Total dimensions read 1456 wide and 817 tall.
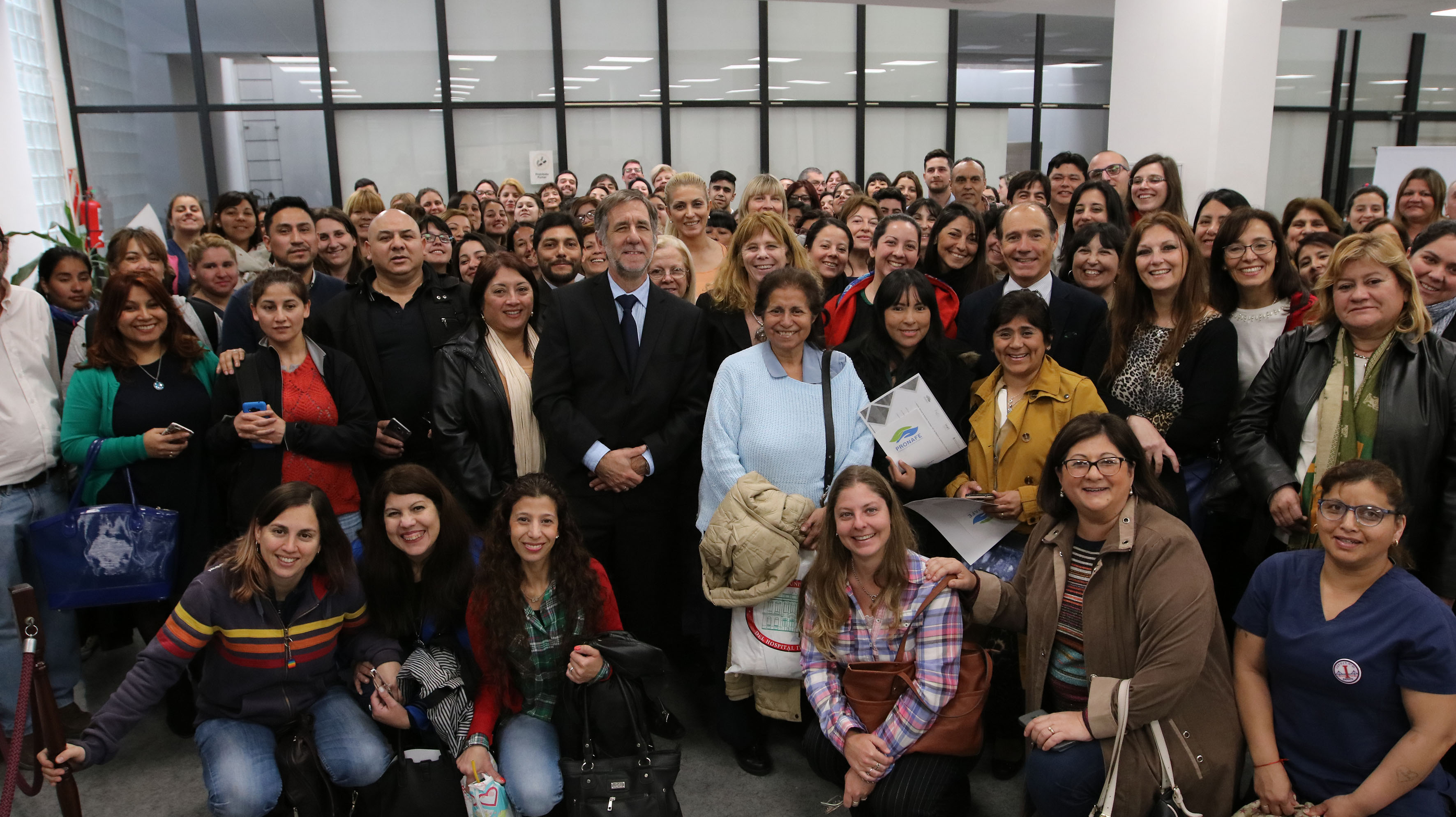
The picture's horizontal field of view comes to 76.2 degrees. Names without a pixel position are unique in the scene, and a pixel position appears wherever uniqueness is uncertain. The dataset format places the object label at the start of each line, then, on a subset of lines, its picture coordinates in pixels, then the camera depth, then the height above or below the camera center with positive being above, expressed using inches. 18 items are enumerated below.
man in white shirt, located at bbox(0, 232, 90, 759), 129.1 -31.6
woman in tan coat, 94.0 -43.0
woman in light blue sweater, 122.4 -24.6
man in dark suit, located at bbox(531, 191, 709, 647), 132.0 -23.4
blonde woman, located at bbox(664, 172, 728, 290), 185.3 +2.2
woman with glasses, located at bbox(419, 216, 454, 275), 185.9 -2.5
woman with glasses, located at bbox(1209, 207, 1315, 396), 129.7 -9.0
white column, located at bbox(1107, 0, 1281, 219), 261.4 +38.6
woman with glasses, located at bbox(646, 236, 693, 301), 161.0 -6.4
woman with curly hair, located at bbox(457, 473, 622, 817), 112.4 -46.6
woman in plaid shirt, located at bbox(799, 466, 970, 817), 103.8 -47.4
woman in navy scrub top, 86.1 -42.6
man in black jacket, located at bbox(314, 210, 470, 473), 142.8 -14.9
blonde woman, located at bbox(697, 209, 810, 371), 144.6 -7.9
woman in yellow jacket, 118.5 -27.4
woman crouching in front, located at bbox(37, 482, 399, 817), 106.7 -49.5
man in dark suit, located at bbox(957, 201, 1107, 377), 138.7 -10.1
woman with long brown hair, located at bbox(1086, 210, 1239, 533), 121.4 -17.7
